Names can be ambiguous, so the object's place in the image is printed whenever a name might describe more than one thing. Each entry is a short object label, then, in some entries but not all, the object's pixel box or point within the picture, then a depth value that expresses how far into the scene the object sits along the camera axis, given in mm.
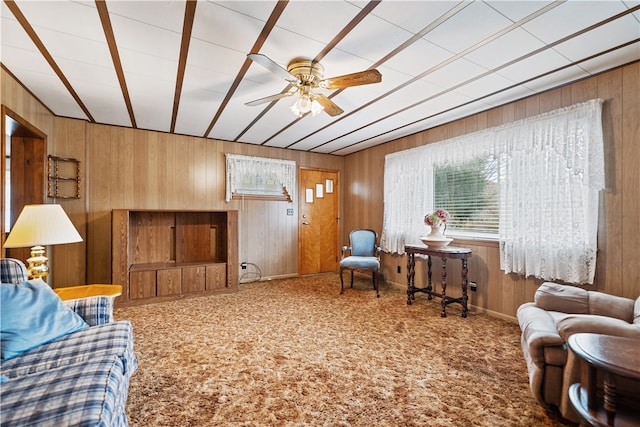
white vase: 3580
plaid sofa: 1020
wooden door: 5477
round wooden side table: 1176
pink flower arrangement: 3553
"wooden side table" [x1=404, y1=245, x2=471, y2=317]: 3232
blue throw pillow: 1470
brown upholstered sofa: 1531
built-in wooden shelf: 3676
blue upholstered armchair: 4550
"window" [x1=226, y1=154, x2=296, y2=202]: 4820
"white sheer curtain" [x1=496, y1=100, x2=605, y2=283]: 2525
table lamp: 2027
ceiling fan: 2051
